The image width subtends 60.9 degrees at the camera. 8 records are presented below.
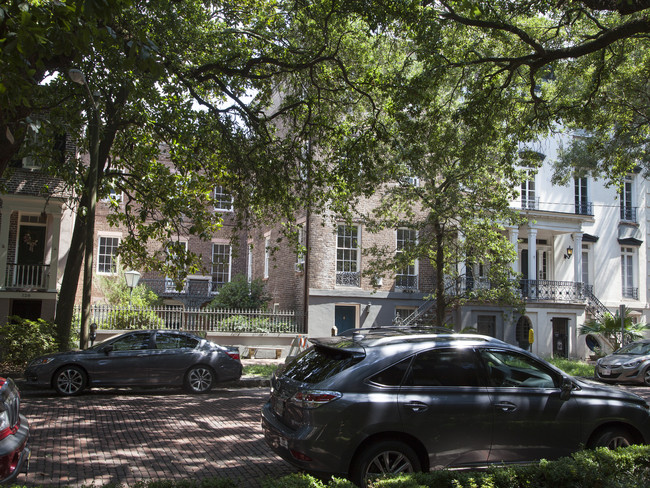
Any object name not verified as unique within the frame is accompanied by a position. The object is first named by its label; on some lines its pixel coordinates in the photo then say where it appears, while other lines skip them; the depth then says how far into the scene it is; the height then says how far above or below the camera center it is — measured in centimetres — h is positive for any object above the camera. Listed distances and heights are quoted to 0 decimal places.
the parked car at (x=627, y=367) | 1734 -197
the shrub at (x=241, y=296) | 2502 +3
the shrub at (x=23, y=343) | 1545 -140
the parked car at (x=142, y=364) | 1241 -161
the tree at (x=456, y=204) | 1579 +331
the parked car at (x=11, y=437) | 472 -131
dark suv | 545 -113
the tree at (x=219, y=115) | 1375 +488
